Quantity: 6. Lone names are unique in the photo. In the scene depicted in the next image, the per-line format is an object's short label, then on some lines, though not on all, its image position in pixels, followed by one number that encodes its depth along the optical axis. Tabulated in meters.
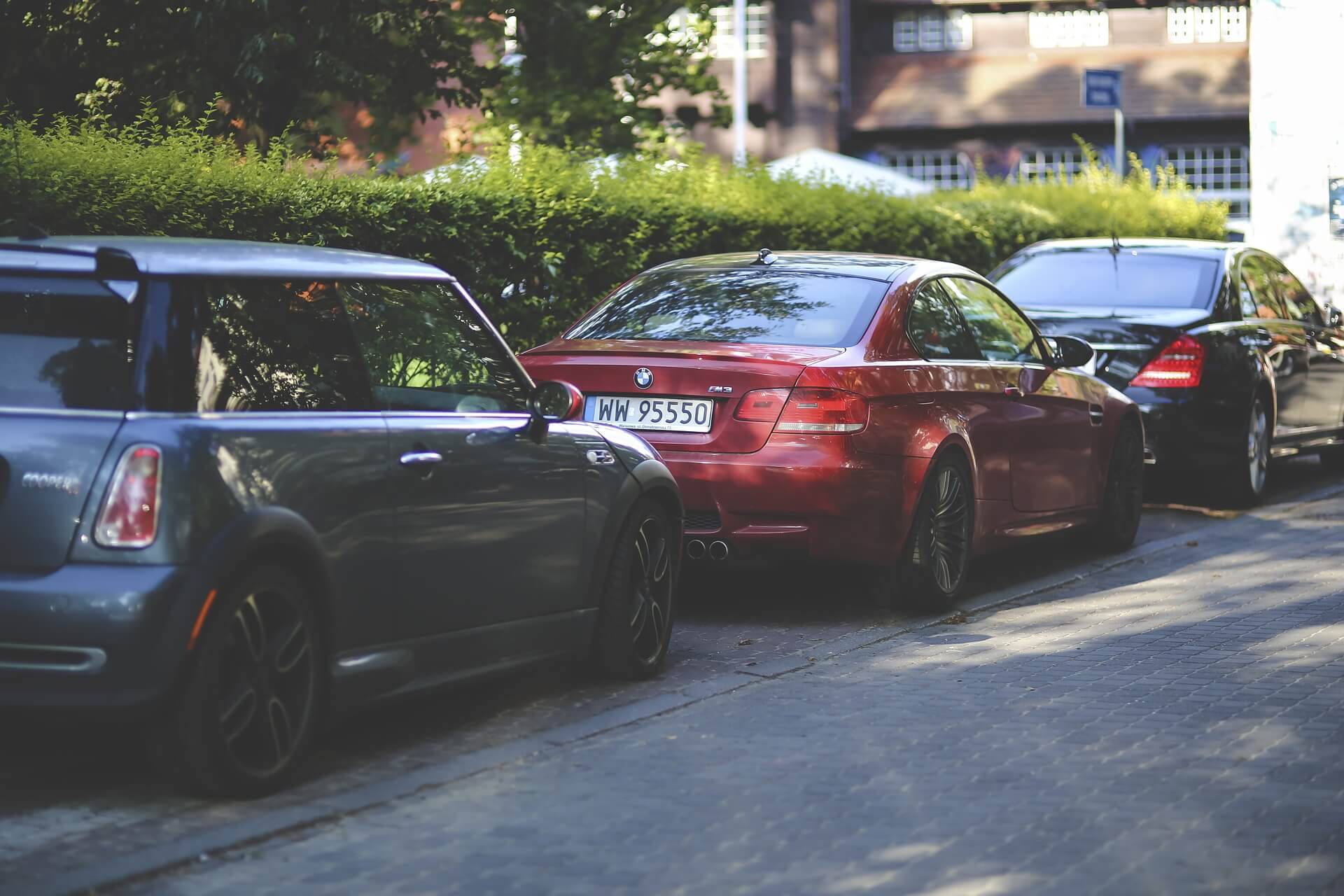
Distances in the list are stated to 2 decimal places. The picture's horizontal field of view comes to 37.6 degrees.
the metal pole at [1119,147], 22.75
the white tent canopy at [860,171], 23.12
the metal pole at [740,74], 37.94
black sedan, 12.64
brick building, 44.31
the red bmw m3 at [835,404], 8.28
